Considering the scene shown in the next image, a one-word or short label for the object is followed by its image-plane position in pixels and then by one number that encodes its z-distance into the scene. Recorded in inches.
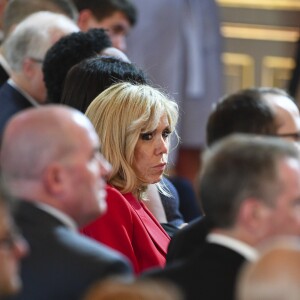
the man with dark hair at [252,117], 313.9
